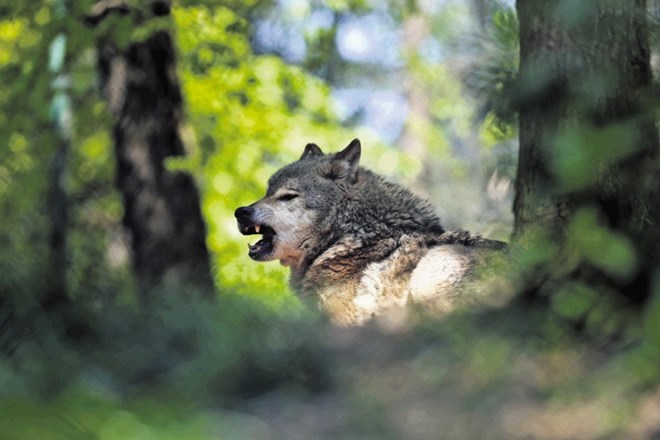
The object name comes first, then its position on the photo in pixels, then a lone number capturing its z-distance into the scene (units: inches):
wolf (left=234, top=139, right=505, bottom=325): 556.1
